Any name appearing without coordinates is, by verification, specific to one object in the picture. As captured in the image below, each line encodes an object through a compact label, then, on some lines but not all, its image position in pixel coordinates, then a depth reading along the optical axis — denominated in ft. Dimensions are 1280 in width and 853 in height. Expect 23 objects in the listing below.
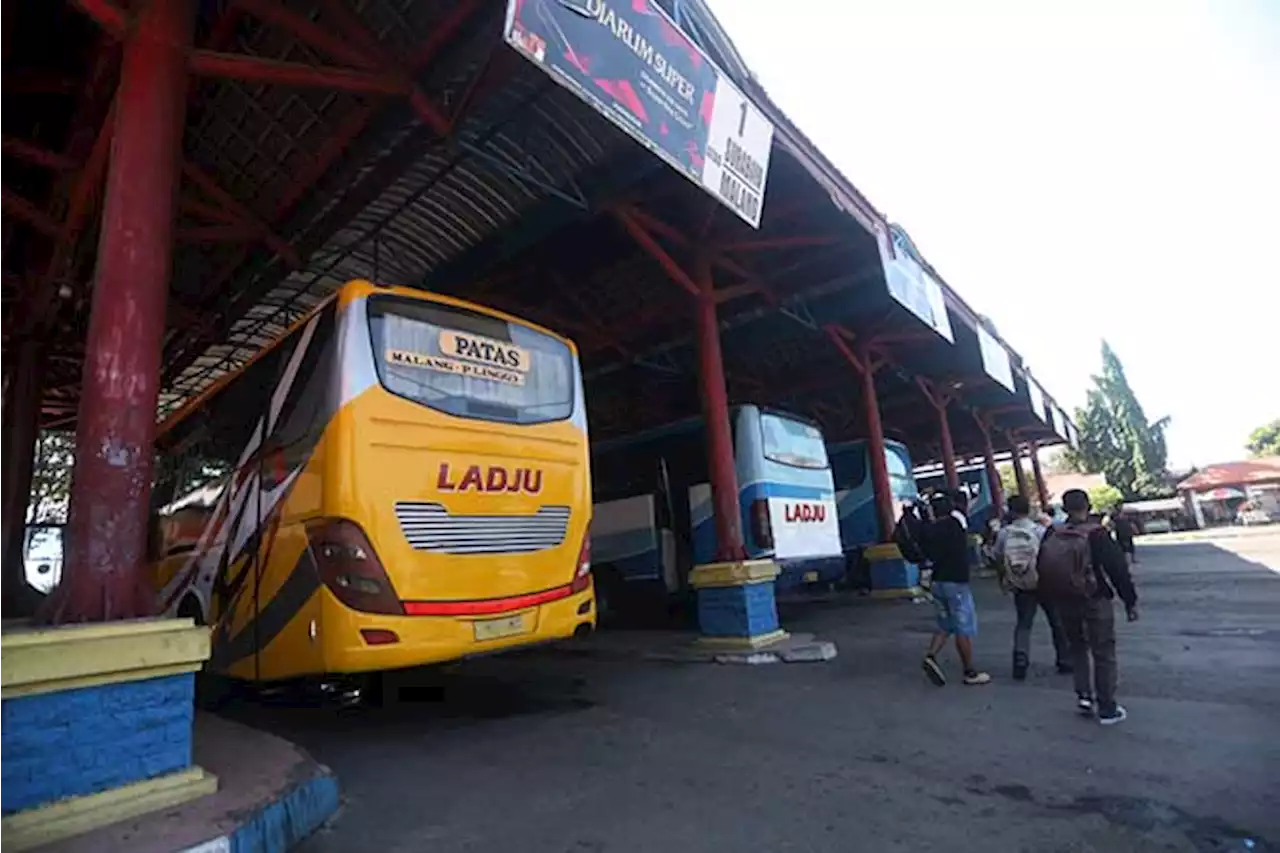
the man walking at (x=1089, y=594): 15.08
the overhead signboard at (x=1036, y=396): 54.29
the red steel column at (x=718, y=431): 27.25
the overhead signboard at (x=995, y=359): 40.65
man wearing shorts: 19.47
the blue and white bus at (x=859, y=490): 46.37
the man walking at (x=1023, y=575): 19.71
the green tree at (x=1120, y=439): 157.58
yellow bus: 14.64
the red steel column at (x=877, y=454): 42.88
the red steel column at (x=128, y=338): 10.65
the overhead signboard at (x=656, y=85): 13.35
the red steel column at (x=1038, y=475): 90.27
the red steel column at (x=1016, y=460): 82.86
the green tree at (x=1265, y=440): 205.50
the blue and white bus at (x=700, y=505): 30.89
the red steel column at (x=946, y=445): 57.72
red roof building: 135.33
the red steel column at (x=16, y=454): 33.55
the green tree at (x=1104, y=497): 131.34
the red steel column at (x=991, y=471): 72.28
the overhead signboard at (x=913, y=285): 28.17
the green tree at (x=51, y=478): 58.95
